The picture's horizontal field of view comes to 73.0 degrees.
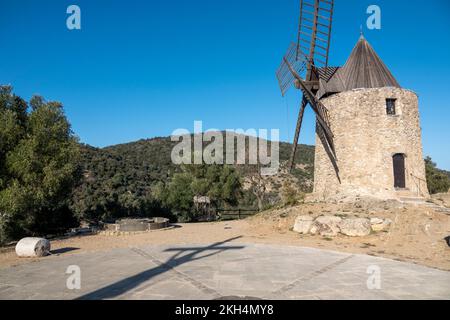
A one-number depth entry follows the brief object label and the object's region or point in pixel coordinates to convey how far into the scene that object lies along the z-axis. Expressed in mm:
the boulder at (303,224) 13156
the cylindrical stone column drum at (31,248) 9203
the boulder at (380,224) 12105
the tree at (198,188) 23750
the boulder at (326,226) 12242
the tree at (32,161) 12086
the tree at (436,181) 26906
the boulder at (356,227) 11761
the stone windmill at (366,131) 15344
